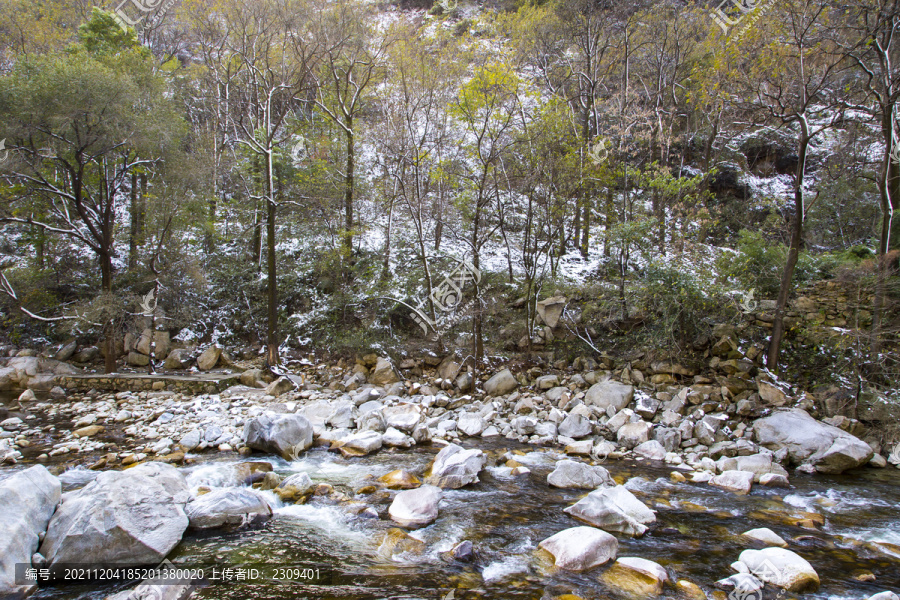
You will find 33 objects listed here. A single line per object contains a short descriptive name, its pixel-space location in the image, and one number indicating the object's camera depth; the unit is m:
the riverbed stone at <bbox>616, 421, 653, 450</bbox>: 7.64
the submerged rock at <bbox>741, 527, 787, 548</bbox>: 4.42
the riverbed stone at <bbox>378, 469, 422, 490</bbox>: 5.88
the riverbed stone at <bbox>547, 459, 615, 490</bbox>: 5.92
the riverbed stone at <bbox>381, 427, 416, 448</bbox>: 7.68
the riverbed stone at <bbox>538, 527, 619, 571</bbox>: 3.98
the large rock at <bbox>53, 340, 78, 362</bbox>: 12.56
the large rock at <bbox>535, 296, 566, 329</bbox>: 11.95
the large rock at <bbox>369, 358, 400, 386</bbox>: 11.56
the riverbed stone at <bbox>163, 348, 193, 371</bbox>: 12.44
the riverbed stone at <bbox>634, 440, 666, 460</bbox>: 7.22
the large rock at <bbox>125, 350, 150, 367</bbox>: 12.61
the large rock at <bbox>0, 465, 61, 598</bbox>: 3.39
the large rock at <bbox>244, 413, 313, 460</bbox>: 7.11
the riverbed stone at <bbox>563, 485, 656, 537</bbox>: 4.66
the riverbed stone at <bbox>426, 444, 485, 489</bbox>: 5.96
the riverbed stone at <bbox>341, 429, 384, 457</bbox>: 7.37
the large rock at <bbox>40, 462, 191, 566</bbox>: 3.75
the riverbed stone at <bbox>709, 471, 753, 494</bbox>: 5.85
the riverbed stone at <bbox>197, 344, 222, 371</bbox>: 12.55
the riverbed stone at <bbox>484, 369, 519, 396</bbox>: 10.61
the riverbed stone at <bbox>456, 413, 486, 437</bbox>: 8.49
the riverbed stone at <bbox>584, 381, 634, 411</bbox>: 8.87
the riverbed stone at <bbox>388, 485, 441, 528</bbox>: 4.88
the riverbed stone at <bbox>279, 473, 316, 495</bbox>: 5.55
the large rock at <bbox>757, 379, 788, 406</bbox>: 8.07
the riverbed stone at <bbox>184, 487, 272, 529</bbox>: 4.57
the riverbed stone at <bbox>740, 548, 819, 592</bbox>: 3.71
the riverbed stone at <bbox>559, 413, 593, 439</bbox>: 8.08
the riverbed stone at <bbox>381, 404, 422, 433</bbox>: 8.30
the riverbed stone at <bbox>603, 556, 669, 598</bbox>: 3.66
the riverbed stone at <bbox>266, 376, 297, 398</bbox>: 10.88
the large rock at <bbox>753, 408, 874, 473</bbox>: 6.43
